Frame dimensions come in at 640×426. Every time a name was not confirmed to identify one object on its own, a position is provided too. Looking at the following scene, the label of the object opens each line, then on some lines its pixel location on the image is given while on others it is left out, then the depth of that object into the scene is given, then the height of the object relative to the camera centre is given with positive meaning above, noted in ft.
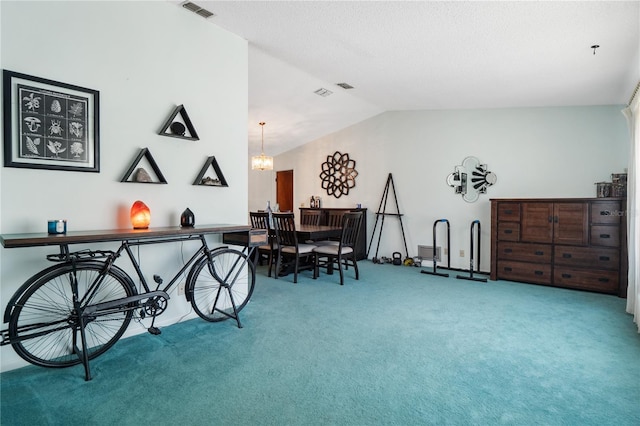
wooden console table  6.05 -0.59
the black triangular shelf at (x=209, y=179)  10.19 +0.97
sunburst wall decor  21.94 +2.26
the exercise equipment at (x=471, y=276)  15.22 -3.20
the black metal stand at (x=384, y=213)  19.75 -0.31
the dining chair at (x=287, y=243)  14.76 -1.63
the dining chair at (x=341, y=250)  14.97 -1.96
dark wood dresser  12.96 -1.41
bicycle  6.80 -2.28
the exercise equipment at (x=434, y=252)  16.46 -2.25
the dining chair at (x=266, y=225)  15.30 -0.83
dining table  14.93 -1.14
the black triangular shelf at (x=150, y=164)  8.58 +1.11
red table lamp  8.32 -0.23
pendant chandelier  19.38 +2.64
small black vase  9.23 -0.33
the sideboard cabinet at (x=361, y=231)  20.52 -1.44
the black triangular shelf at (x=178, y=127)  9.36 +2.30
